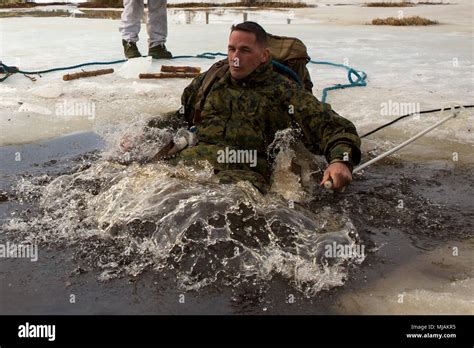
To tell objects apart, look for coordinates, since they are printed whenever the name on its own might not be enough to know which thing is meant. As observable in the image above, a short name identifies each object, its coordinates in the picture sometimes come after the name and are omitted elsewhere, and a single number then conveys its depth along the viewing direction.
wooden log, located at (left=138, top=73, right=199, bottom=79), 7.60
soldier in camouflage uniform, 4.07
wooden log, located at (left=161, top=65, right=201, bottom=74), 7.73
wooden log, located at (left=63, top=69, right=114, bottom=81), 7.54
